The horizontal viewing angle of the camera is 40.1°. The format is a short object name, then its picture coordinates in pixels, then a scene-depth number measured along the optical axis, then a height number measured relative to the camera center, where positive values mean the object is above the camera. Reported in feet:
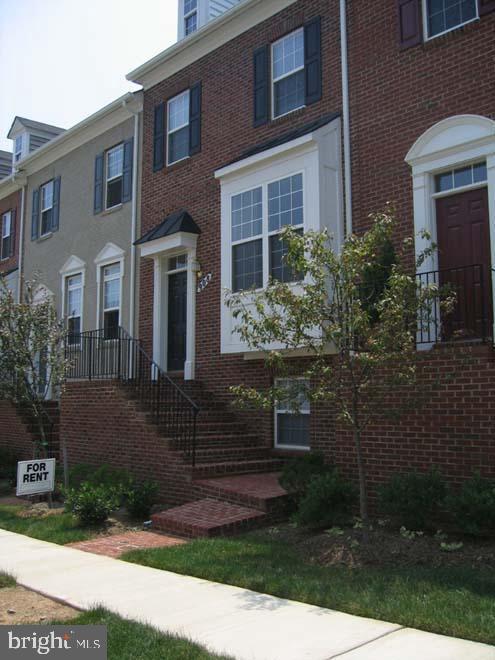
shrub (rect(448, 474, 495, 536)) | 21.81 -3.62
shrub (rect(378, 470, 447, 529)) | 23.81 -3.61
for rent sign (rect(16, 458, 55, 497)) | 33.14 -3.95
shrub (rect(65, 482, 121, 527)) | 29.61 -4.74
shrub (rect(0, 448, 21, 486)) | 47.06 -4.67
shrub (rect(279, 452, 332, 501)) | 28.78 -3.34
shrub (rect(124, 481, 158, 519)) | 31.12 -4.71
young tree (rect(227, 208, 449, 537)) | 22.99 +2.60
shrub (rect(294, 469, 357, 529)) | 25.71 -4.09
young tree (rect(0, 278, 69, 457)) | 38.58 +2.89
